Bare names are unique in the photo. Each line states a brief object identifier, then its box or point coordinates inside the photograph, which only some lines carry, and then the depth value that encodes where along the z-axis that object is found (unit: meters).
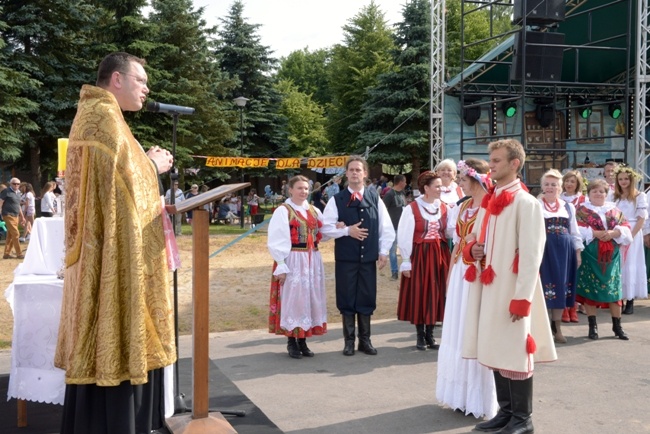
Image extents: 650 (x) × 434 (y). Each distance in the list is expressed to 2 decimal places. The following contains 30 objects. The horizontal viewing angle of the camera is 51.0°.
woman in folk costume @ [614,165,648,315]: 8.29
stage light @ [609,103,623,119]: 18.83
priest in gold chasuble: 3.12
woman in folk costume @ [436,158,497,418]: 4.71
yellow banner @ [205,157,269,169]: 25.16
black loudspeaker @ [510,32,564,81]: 12.85
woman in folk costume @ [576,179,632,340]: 7.34
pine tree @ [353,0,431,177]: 30.70
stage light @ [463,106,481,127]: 17.92
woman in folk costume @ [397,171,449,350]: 6.77
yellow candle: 4.78
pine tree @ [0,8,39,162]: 20.86
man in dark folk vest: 6.67
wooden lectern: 3.60
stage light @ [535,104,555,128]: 18.45
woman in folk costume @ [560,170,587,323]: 7.88
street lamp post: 23.40
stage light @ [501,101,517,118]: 17.91
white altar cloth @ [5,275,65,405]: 4.41
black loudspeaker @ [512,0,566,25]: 12.45
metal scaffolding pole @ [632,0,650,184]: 12.52
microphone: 4.20
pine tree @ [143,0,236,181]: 24.20
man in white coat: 4.16
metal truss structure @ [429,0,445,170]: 17.84
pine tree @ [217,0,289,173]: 36.78
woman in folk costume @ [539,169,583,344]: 7.07
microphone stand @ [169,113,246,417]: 4.15
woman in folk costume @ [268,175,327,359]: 6.49
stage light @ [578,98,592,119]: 18.61
